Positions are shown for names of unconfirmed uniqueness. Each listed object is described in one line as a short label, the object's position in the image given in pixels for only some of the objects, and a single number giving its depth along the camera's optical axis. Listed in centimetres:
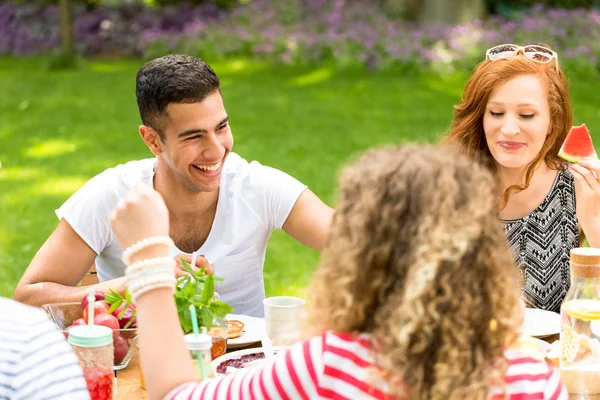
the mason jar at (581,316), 282
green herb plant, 257
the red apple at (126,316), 284
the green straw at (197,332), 240
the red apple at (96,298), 286
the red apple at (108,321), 278
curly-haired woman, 179
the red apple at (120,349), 282
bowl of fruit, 279
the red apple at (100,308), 283
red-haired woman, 392
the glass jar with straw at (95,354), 243
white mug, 292
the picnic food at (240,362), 282
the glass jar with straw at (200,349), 239
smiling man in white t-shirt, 368
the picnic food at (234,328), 311
